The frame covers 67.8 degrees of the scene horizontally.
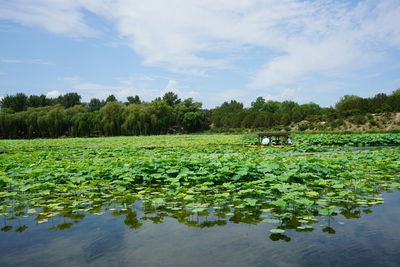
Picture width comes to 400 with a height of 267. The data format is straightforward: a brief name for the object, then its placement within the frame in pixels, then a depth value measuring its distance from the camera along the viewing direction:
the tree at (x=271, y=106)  77.60
